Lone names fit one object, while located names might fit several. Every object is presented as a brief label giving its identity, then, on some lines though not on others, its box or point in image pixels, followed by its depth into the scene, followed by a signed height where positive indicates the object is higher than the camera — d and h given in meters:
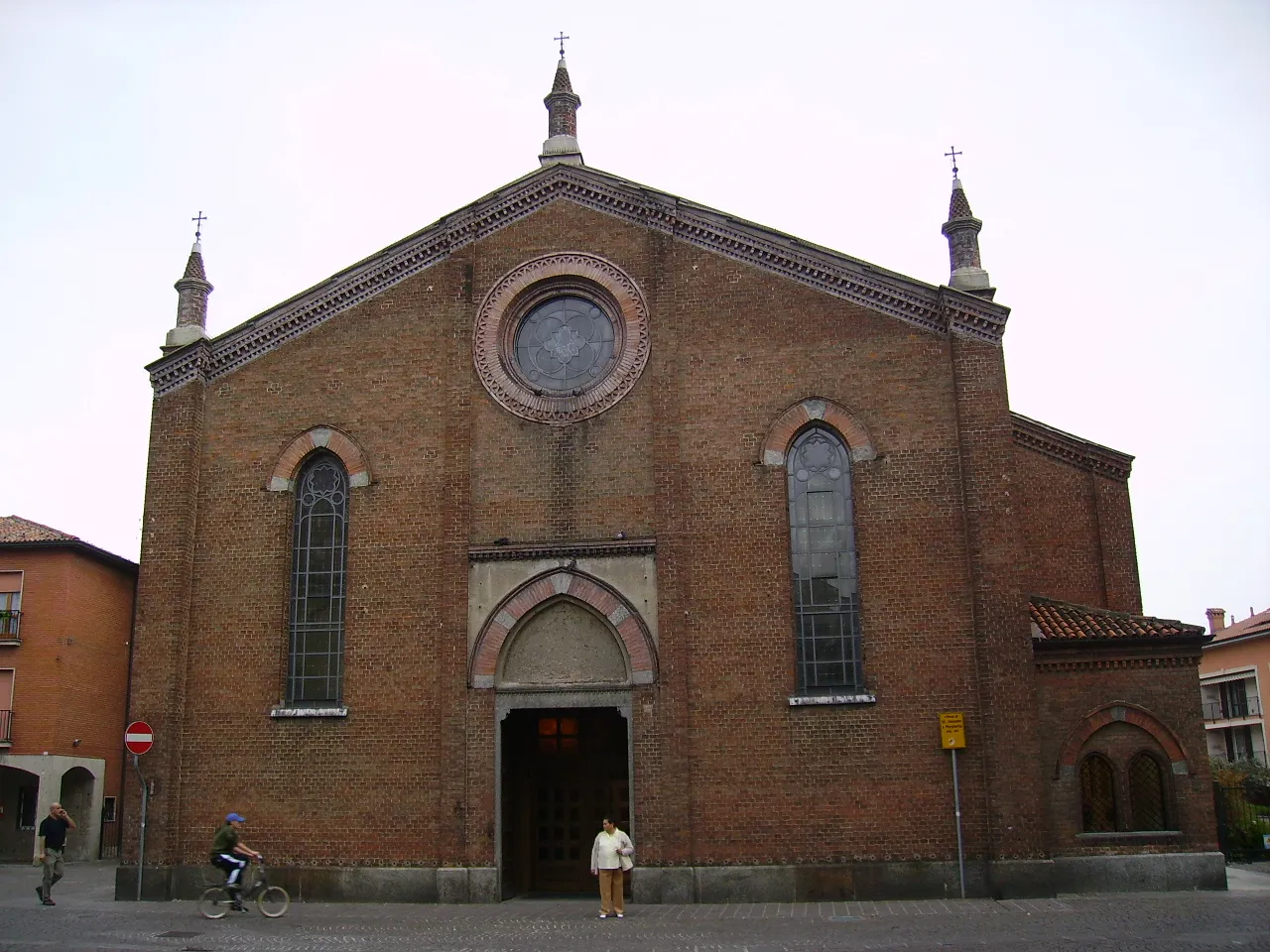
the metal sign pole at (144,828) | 20.89 -1.08
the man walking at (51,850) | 21.00 -1.41
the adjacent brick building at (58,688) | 32.25 +2.18
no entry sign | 20.69 +0.49
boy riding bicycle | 18.59 -1.42
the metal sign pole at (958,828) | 18.92 -1.22
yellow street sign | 19.27 +0.33
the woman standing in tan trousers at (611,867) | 18.58 -1.67
